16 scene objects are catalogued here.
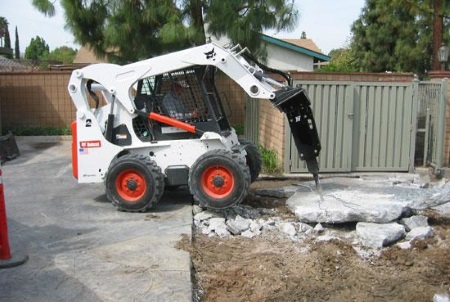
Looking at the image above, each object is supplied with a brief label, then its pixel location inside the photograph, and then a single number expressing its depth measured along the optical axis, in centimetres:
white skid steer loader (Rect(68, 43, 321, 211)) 639
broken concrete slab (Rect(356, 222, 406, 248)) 536
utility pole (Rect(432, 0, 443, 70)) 1516
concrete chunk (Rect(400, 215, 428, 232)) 580
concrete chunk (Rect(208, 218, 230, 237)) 589
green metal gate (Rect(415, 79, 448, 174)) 891
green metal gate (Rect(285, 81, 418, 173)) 880
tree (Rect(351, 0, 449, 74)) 2094
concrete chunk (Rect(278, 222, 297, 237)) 579
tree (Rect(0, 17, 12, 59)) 1509
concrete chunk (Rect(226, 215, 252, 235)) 591
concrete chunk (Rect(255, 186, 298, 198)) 745
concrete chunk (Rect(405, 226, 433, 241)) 552
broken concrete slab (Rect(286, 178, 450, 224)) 583
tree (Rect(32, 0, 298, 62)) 1020
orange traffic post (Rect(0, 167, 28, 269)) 476
